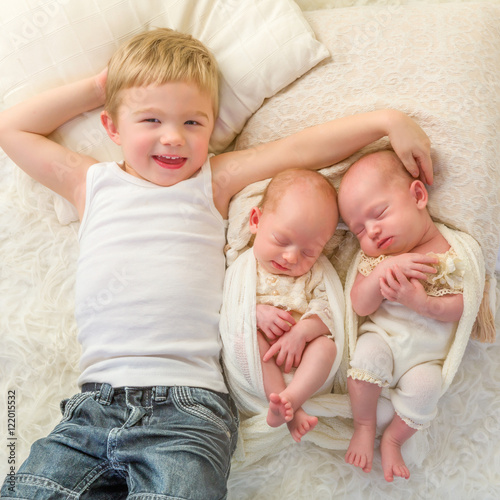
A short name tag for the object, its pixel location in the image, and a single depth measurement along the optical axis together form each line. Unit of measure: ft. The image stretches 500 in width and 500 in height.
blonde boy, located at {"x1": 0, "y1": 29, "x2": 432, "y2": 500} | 3.98
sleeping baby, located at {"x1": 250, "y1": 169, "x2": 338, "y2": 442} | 4.23
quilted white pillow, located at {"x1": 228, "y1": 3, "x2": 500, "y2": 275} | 4.46
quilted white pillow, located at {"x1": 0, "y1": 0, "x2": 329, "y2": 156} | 4.76
